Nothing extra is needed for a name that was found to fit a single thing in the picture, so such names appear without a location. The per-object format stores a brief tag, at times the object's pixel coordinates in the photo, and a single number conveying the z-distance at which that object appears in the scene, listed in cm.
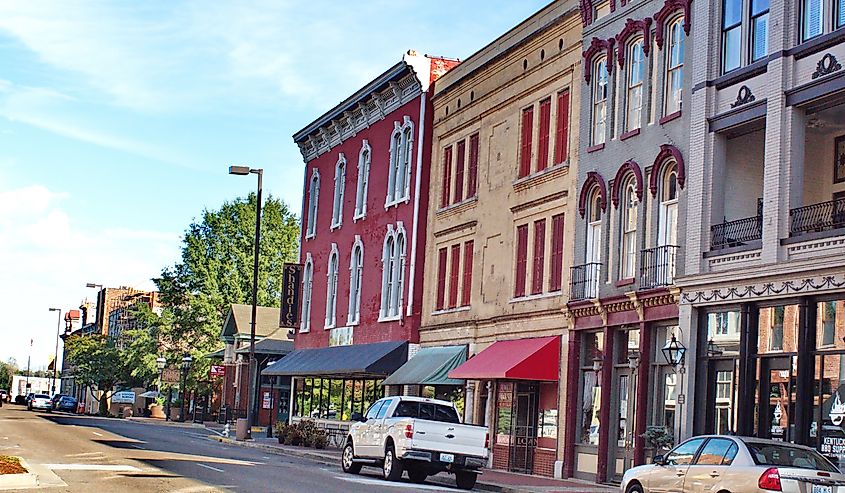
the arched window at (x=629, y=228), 2808
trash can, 4584
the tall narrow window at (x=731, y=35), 2481
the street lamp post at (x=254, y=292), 4529
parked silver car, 1611
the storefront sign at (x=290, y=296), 5197
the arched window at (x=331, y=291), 4841
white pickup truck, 2553
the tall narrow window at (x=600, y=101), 2992
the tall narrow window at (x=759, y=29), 2402
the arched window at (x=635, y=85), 2845
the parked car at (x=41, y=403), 9138
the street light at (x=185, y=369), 6619
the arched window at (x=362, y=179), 4619
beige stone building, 3128
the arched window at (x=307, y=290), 5144
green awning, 3581
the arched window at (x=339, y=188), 4881
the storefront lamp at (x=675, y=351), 2483
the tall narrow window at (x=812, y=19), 2255
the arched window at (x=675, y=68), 2677
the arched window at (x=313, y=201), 5206
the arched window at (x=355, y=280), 4591
